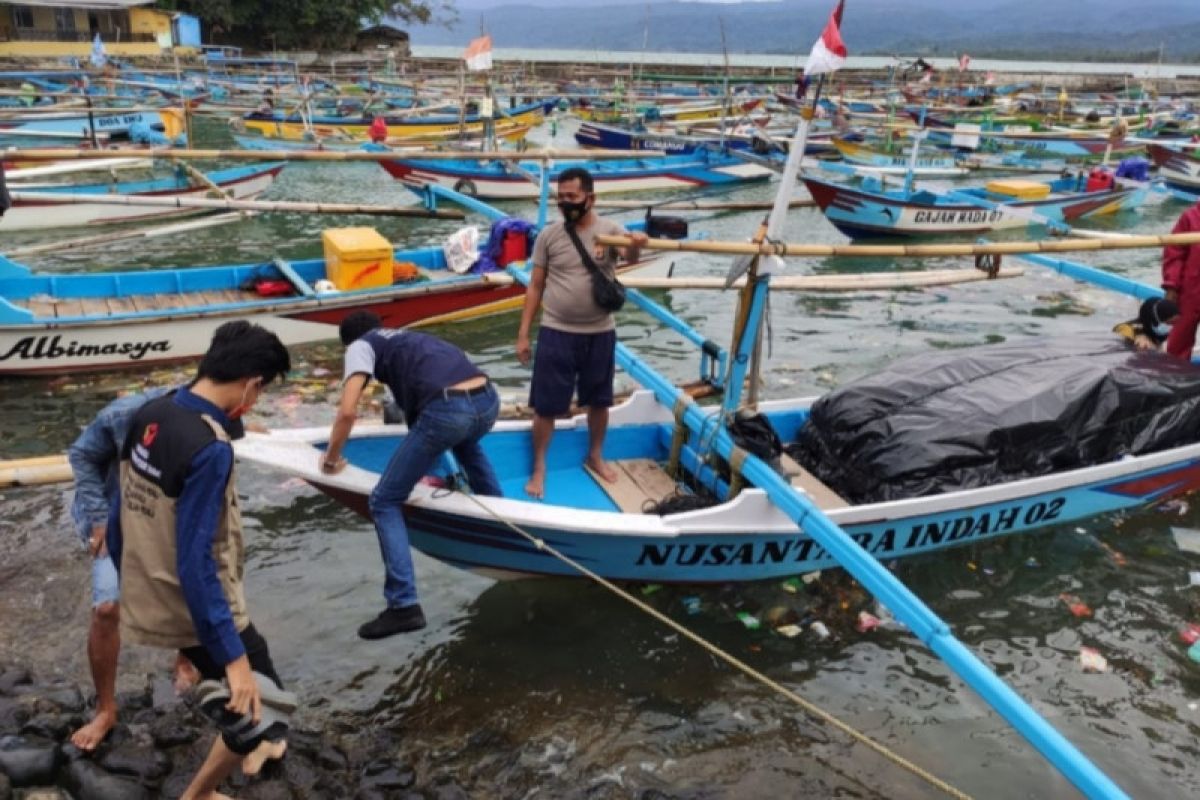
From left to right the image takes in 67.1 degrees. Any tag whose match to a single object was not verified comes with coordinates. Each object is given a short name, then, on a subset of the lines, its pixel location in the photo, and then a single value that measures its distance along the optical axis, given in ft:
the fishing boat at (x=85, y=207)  51.98
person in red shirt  27.25
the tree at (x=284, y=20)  172.76
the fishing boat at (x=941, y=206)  57.11
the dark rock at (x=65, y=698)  15.84
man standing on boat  19.76
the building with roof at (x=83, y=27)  150.41
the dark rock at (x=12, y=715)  15.06
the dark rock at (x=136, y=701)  16.24
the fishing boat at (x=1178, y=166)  77.05
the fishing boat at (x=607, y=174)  66.33
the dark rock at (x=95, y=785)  13.71
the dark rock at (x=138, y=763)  14.28
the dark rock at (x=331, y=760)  15.31
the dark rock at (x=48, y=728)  14.93
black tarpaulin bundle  21.03
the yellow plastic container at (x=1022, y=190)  63.26
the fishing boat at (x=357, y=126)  88.89
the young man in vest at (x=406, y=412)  16.10
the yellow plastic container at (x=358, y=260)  35.45
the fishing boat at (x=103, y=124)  66.49
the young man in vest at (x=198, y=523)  10.40
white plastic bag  39.19
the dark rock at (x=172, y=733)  15.12
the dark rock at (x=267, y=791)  14.17
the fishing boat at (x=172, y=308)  31.45
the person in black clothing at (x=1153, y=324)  26.66
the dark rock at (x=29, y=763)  13.99
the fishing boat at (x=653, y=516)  17.80
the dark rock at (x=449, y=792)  14.85
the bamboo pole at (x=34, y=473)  15.31
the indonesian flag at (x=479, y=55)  51.49
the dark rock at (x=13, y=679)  16.28
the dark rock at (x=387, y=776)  14.93
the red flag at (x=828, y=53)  17.31
